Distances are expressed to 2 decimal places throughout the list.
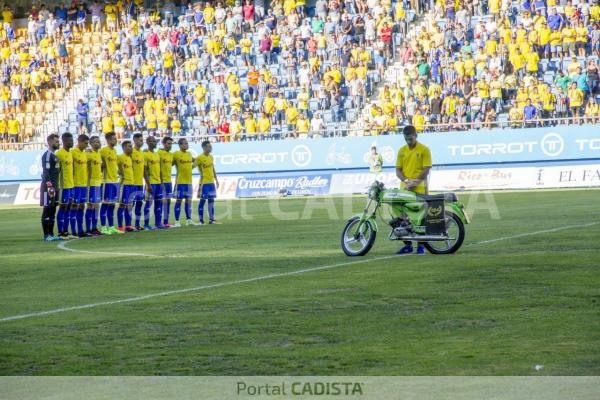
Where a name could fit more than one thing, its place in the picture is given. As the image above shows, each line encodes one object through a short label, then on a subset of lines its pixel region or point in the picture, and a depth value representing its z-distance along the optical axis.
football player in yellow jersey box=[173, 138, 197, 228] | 28.22
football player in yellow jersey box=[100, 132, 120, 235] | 25.94
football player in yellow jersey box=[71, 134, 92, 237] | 24.92
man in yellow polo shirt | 17.16
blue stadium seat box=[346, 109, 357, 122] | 41.53
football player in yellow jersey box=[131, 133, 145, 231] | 26.84
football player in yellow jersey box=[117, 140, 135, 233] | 26.50
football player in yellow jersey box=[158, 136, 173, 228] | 27.70
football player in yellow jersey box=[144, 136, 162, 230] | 27.13
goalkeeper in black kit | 23.72
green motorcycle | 16.47
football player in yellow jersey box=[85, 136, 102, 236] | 25.50
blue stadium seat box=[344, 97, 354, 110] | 41.94
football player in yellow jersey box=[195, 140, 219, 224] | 28.34
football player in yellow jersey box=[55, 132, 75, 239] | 24.53
